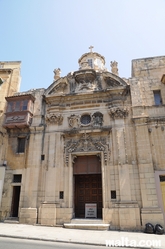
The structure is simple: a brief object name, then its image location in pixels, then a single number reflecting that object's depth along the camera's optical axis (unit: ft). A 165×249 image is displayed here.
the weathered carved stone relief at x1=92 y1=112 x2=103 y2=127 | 43.88
